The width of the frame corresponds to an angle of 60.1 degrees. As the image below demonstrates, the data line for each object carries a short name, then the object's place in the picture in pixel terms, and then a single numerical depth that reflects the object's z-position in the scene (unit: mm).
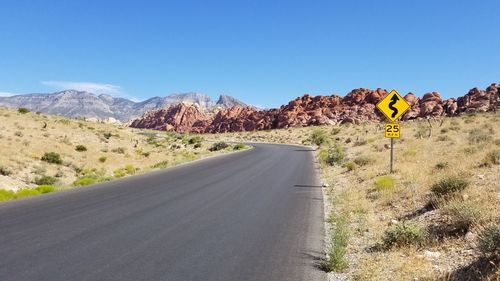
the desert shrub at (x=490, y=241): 5852
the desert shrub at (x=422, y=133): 39672
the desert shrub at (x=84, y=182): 19078
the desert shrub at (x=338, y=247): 7211
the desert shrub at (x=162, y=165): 28798
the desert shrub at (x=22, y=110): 61138
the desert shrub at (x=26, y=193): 15169
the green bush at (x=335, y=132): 81975
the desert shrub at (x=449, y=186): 10492
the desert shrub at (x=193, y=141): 68269
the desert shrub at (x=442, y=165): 15483
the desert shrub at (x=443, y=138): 31583
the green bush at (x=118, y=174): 22997
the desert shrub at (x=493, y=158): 14414
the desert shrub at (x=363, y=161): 24016
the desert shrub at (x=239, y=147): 57681
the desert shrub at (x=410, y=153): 23148
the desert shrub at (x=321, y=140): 63250
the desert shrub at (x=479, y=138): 24323
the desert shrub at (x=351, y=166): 23038
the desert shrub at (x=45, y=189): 16428
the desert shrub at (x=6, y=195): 14672
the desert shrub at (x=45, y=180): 21797
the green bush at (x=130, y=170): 26569
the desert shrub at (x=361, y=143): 44819
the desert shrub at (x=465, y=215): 7812
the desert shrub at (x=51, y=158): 28906
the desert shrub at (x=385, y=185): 13844
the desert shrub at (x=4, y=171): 21884
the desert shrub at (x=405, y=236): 7945
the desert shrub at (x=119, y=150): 39103
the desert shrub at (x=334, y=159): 28697
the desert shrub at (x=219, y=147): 57125
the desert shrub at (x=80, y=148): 36062
